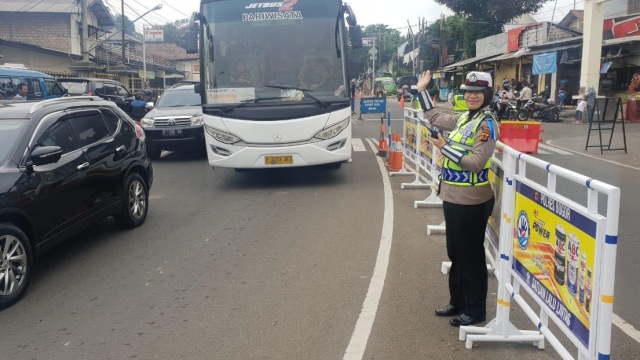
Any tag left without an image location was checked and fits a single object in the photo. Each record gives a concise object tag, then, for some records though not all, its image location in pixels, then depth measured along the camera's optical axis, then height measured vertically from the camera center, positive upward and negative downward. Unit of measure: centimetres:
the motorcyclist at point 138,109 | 1823 -45
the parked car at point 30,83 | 1461 +31
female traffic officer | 399 -67
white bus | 965 +26
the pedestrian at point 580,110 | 2292 -60
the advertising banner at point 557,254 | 274 -86
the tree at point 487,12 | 4584 +673
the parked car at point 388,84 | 6333 +131
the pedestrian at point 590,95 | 2166 +1
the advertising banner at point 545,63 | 2690 +152
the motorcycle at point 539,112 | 2445 -71
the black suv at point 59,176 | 511 -85
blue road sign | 1553 -27
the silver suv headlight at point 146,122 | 1383 -65
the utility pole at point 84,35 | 2884 +299
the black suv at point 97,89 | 1908 +20
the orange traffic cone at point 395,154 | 1163 -120
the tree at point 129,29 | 9219 +1067
